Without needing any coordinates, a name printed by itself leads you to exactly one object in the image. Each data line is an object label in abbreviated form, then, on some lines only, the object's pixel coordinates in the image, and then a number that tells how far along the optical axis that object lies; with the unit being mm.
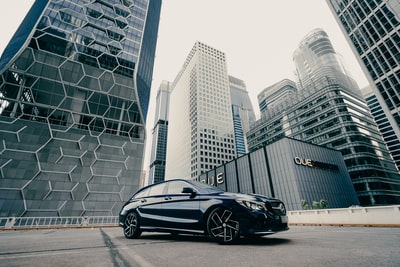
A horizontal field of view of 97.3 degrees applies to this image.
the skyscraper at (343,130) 44784
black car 3145
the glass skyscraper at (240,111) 123375
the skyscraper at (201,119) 83438
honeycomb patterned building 23781
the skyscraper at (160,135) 144875
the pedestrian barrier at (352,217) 8617
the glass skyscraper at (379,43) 34469
